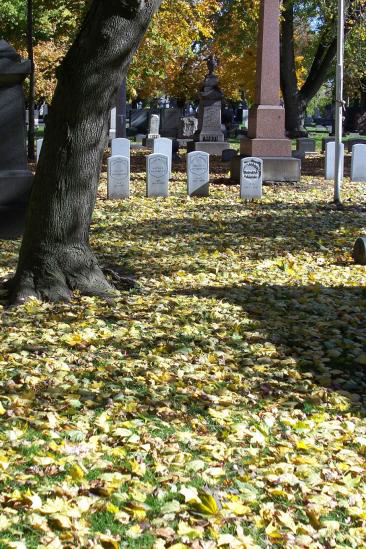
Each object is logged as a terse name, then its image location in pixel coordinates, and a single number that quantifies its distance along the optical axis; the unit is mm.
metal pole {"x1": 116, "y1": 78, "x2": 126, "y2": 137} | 27094
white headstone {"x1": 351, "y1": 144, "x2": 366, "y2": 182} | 19527
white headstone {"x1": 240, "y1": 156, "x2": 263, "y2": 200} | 16359
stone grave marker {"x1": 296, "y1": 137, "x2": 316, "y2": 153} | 29438
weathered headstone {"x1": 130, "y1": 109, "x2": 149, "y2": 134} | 48481
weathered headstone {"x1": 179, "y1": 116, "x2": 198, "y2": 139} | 35156
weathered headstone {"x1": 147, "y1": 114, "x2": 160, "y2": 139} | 34812
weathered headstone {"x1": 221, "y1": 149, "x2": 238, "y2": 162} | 24281
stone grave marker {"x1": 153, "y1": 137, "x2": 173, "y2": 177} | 20406
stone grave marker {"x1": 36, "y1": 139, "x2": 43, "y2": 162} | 16597
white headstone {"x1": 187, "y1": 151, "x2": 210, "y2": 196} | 16594
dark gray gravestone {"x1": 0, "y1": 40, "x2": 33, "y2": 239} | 11250
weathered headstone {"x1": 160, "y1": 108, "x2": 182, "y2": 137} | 38688
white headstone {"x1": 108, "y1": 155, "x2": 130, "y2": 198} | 15875
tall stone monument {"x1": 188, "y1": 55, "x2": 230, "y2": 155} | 26609
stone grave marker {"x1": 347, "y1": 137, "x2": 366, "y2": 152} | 29016
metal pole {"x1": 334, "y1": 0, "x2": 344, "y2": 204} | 15375
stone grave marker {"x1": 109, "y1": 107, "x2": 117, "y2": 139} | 28047
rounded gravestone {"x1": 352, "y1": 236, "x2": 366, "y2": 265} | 10422
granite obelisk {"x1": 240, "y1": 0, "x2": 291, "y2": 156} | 18109
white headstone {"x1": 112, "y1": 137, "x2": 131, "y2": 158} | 18578
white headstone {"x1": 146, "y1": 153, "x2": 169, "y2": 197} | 16188
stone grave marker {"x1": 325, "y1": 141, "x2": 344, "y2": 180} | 19094
